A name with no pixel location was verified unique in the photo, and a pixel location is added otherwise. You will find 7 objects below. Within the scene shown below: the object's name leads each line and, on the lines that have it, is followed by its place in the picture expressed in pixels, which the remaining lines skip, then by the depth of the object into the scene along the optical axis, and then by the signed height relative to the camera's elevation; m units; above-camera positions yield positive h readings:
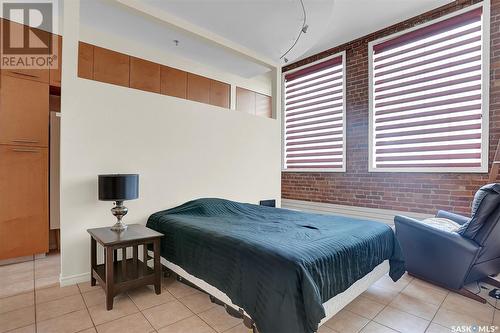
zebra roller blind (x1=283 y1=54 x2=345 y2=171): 4.75 +0.96
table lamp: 2.41 -0.24
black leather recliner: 2.28 -0.75
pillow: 2.69 -0.61
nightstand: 2.12 -0.92
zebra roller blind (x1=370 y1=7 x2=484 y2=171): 3.34 +0.99
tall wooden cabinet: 2.99 +0.06
